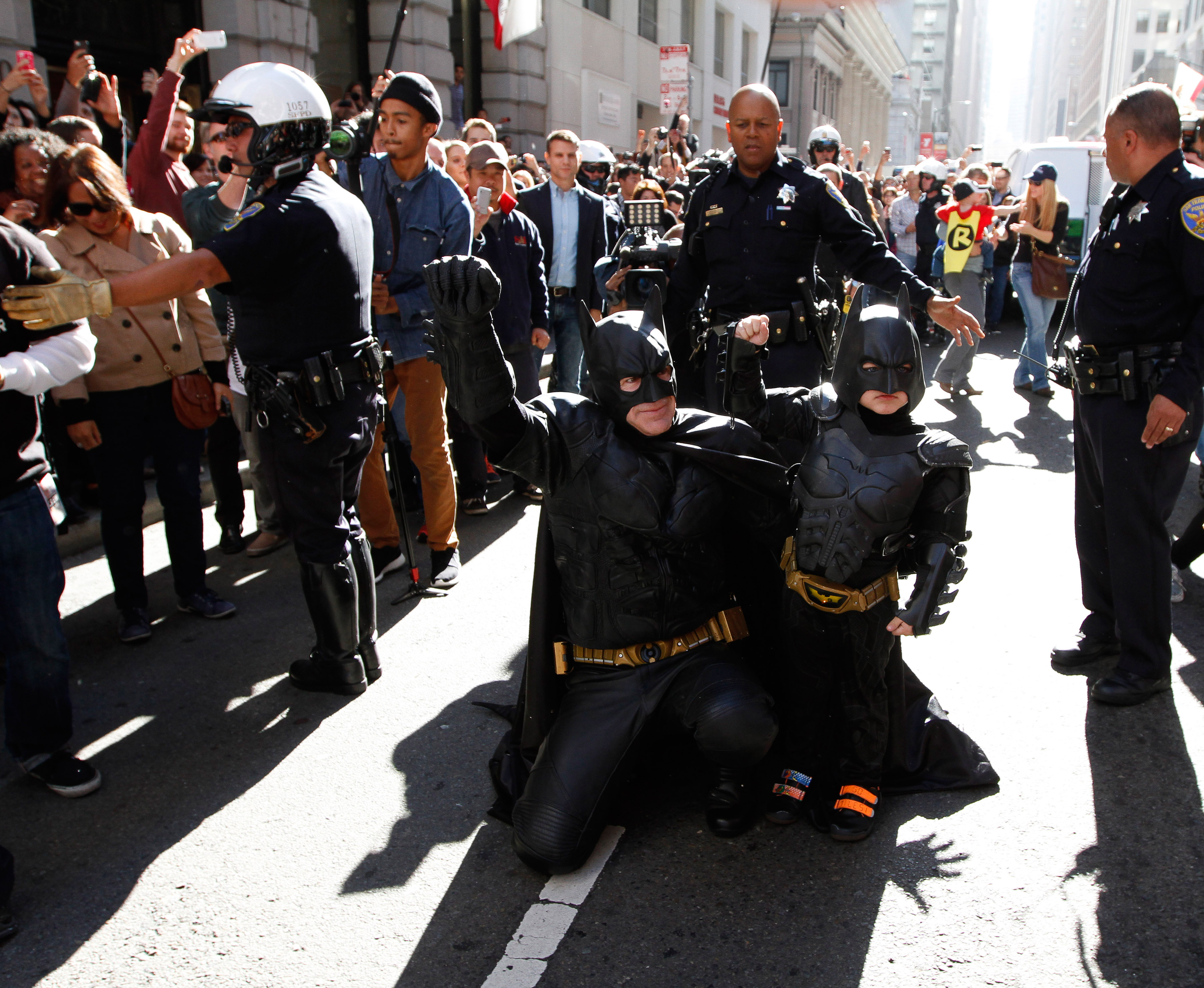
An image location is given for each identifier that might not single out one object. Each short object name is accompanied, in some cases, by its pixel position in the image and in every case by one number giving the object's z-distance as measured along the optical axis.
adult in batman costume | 2.79
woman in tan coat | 4.05
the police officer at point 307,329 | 3.37
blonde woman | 8.91
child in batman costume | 2.79
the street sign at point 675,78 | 13.98
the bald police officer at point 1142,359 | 3.41
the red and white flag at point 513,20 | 11.20
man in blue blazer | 6.99
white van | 15.05
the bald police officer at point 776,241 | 4.20
